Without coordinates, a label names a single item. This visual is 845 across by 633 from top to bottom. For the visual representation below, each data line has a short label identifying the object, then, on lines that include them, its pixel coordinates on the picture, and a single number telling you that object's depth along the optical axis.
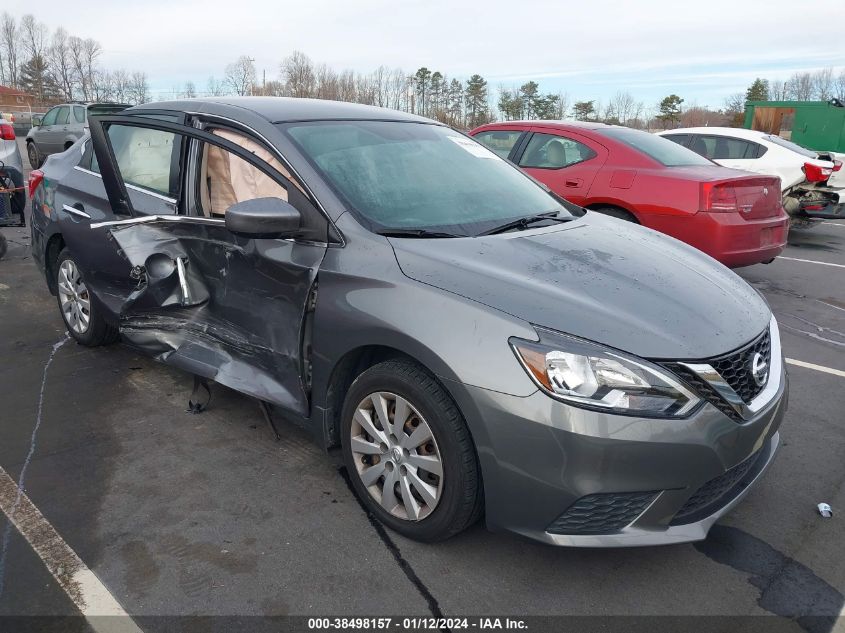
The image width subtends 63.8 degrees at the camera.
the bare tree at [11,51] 92.38
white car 9.22
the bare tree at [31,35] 92.38
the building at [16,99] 63.06
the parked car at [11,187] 7.28
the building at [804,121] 17.52
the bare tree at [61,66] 86.09
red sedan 5.89
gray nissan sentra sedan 2.24
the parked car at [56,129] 17.72
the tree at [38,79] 81.81
